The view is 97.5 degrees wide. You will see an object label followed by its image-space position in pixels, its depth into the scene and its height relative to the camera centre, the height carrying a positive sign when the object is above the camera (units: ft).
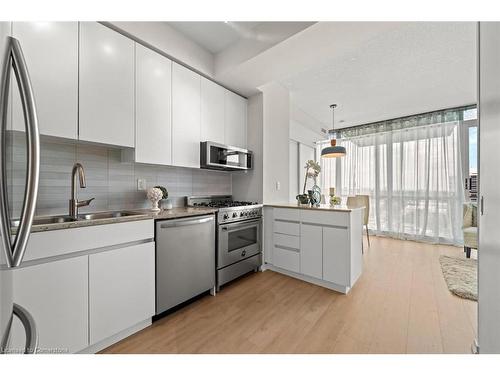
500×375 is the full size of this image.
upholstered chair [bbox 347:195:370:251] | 13.72 -0.88
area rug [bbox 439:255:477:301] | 7.30 -3.46
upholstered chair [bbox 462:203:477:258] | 10.46 -2.00
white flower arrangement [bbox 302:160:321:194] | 10.19 +0.96
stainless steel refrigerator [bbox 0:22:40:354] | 1.98 +0.02
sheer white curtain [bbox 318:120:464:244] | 13.39 +0.62
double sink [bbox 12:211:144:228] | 5.18 -0.77
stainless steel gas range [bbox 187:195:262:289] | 7.59 -1.85
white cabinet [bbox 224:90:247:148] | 9.32 +2.97
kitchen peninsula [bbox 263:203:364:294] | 7.42 -2.09
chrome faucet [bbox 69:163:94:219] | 5.31 -0.27
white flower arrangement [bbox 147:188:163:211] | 6.87 -0.28
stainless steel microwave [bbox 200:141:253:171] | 8.12 +1.21
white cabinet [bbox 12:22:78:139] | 4.49 +2.53
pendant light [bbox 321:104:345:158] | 11.83 +1.98
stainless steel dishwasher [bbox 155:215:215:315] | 5.81 -2.09
